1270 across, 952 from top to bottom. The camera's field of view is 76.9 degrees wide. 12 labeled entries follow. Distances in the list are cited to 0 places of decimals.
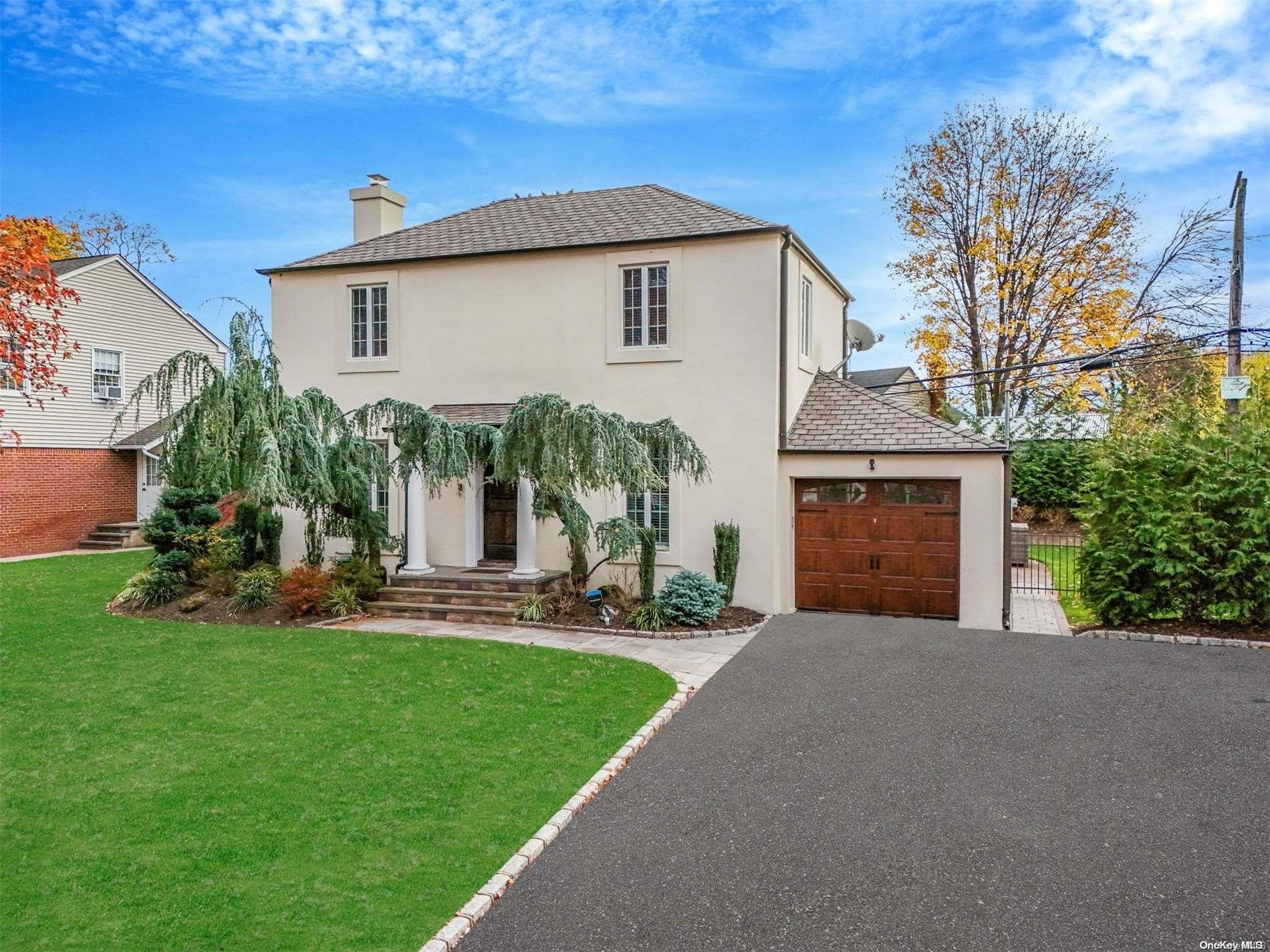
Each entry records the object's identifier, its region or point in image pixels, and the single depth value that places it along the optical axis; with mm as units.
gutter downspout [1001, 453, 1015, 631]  12047
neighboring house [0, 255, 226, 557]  20375
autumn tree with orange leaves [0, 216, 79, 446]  8203
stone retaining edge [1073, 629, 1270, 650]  10617
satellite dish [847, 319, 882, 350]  17266
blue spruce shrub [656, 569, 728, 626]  11898
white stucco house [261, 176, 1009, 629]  12633
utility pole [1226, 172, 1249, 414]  15859
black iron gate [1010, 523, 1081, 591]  16562
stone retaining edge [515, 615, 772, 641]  11445
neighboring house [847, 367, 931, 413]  24922
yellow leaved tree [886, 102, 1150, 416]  24016
